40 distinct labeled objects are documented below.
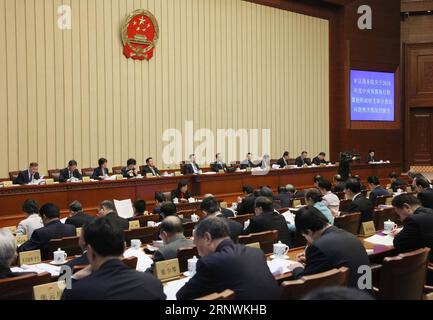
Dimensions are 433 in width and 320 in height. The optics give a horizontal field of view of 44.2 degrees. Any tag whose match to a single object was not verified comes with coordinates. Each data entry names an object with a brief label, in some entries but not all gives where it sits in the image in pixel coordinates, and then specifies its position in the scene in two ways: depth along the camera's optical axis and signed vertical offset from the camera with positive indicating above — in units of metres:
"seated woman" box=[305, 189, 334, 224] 5.20 -0.51
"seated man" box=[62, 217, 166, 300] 2.00 -0.50
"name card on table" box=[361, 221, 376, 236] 4.45 -0.71
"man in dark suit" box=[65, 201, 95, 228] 4.99 -0.65
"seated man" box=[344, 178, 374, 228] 5.38 -0.64
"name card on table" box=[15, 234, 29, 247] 4.58 -0.77
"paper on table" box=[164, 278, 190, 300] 2.69 -0.75
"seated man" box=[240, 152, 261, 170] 11.51 -0.39
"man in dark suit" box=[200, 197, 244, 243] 4.95 -0.56
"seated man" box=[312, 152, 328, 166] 12.93 -0.37
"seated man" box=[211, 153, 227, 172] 10.73 -0.39
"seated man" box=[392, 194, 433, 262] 3.59 -0.61
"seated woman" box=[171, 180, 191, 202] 8.01 -0.70
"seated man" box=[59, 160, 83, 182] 9.05 -0.40
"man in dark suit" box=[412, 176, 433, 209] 4.95 -0.50
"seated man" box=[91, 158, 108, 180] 9.40 -0.38
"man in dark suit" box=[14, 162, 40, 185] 8.46 -0.41
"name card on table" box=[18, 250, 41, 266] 3.64 -0.74
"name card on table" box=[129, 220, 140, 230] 5.16 -0.74
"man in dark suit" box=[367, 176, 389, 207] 7.03 -0.63
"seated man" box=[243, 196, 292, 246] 4.57 -0.65
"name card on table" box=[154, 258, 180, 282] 3.09 -0.72
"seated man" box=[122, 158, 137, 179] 9.18 -0.40
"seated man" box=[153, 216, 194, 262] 3.57 -0.60
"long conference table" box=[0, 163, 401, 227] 7.49 -0.68
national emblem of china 11.00 +2.37
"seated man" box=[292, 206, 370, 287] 2.77 -0.58
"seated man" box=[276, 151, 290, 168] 12.33 -0.37
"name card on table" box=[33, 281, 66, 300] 2.61 -0.71
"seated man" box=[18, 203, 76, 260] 4.23 -0.68
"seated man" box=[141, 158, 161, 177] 10.04 -0.39
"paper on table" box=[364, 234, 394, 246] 3.93 -0.74
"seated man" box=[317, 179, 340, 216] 6.16 -0.63
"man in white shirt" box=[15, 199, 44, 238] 4.96 -0.67
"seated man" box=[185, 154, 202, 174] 10.04 -0.40
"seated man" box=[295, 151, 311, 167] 12.51 -0.36
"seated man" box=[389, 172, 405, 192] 8.72 -0.68
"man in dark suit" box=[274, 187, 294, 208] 7.19 -0.73
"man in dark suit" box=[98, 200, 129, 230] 5.14 -0.58
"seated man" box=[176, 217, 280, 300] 2.39 -0.59
